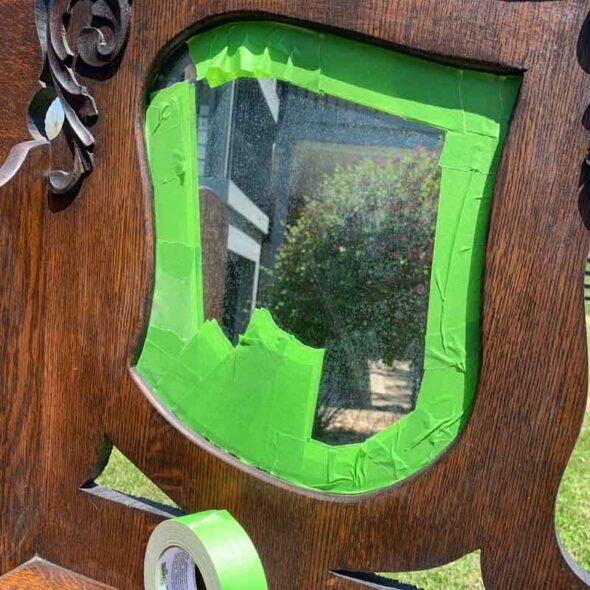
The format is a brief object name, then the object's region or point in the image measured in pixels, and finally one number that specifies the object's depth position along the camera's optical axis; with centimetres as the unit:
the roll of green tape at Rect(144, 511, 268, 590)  98
